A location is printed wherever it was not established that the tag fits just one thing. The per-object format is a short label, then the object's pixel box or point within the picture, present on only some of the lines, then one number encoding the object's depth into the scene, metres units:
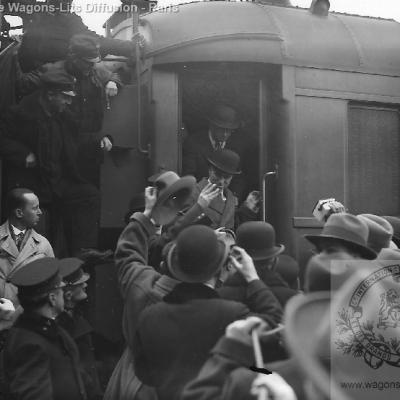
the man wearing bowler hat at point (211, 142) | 5.48
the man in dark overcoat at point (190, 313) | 2.75
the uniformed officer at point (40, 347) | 3.16
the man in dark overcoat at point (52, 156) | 4.94
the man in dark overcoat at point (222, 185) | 4.97
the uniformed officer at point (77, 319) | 4.05
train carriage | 5.32
